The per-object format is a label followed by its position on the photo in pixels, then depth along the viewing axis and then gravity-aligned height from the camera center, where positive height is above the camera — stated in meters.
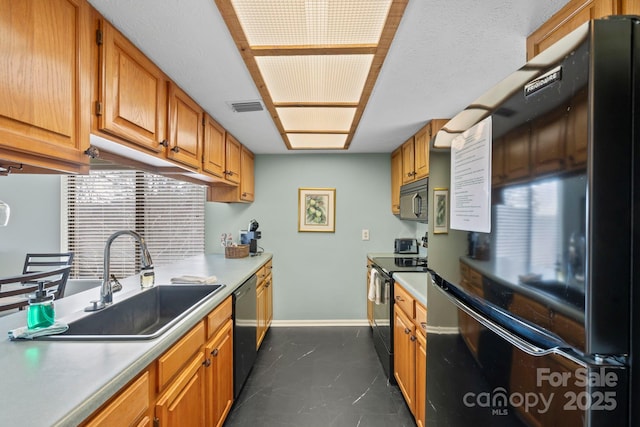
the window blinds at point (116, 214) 3.16 -0.02
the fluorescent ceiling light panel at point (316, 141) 2.68 +0.78
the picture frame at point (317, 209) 3.50 +0.07
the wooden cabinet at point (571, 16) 0.79 +0.69
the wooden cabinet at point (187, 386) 0.85 -0.71
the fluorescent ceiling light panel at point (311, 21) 1.02 +0.78
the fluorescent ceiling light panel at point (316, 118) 2.04 +0.78
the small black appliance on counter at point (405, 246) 3.26 -0.37
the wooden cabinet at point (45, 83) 0.78 +0.41
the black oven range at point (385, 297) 2.23 -0.73
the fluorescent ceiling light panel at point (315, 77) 1.38 +0.78
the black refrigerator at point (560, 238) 0.47 -0.04
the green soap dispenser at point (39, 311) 1.02 -0.38
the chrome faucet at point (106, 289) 1.31 -0.38
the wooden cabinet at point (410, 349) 1.60 -0.89
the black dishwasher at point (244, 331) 1.91 -0.91
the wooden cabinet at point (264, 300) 2.69 -0.93
